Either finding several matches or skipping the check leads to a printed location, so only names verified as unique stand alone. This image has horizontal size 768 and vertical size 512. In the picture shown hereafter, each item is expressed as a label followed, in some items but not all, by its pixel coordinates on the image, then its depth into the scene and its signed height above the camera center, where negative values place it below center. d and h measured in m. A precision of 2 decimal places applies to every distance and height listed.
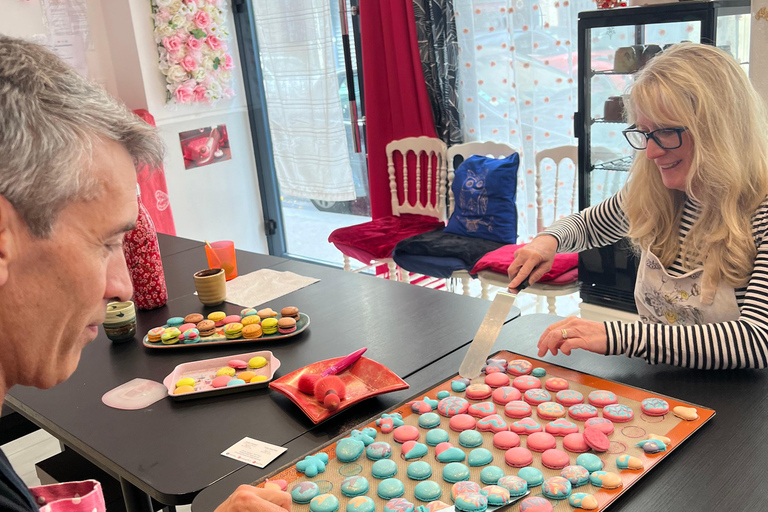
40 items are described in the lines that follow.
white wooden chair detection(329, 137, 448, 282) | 3.79 -0.70
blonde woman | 1.41 -0.43
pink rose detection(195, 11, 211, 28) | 4.44 +0.37
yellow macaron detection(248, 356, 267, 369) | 1.57 -0.63
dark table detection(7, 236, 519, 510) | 1.26 -0.65
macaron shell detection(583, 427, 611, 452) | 1.13 -0.64
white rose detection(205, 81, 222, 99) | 4.60 -0.08
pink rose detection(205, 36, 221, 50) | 4.53 +0.22
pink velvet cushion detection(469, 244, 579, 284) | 3.05 -0.95
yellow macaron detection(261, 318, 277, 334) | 1.74 -0.61
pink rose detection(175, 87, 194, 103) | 4.41 -0.09
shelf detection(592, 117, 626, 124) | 2.91 -0.35
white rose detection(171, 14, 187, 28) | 4.33 +0.36
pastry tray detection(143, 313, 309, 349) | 1.71 -0.63
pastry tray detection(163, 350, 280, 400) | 1.47 -0.63
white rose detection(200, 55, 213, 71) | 4.54 +0.10
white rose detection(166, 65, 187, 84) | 4.36 +0.04
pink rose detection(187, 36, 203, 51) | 4.43 +0.22
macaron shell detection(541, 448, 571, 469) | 1.11 -0.64
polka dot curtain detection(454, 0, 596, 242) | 3.34 -0.17
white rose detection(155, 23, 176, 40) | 4.30 +0.31
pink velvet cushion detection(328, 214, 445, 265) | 3.65 -0.91
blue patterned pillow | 3.41 -0.71
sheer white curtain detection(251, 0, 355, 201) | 4.46 -0.19
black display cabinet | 2.55 -0.15
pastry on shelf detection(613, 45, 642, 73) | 2.77 -0.10
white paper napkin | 2.05 -0.63
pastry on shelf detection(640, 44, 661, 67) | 2.71 -0.08
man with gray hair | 0.73 -0.13
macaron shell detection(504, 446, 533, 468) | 1.12 -0.64
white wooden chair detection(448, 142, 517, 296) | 3.37 -0.52
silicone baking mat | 1.06 -0.65
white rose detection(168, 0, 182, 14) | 4.30 +0.45
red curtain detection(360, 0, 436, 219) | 3.82 -0.15
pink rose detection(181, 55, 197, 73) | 4.42 +0.10
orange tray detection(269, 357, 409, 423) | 1.35 -0.63
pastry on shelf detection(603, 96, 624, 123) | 2.87 -0.29
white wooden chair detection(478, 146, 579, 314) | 3.04 -0.82
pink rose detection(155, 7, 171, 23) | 4.28 +0.40
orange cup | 2.22 -0.56
